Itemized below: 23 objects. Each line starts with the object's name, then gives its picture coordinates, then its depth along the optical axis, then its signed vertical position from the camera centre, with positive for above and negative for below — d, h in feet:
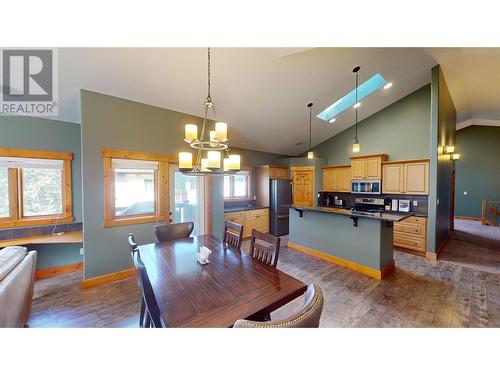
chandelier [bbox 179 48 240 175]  5.51 +0.88
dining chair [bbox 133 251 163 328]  3.45 -2.11
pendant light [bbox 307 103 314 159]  13.64 +5.00
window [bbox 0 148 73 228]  9.14 -0.18
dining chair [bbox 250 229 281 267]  5.56 -2.10
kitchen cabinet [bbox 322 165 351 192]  17.89 +0.56
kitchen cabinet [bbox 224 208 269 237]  15.38 -3.00
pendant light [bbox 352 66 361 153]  11.06 +6.69
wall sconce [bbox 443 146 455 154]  13.82 +2.61
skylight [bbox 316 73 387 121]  13.30 +6.78
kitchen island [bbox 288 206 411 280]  9.62 -3.18
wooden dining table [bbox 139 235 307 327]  3.44 -2.37
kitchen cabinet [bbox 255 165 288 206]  17.93 +0.68
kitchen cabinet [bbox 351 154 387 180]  15.40 +1.48
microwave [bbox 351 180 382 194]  15.49 -0.26
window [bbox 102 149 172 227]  9.31 -0.18
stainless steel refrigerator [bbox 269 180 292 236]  17.34 -2.04
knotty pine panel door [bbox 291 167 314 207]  19.11 -0.22
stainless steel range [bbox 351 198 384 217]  15.88 -1.76
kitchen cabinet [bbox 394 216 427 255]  12.80 -3.53
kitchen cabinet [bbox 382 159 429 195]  13.30 +0.50
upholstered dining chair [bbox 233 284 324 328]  2.38 -1.75
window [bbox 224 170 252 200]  17.43 -0.21
